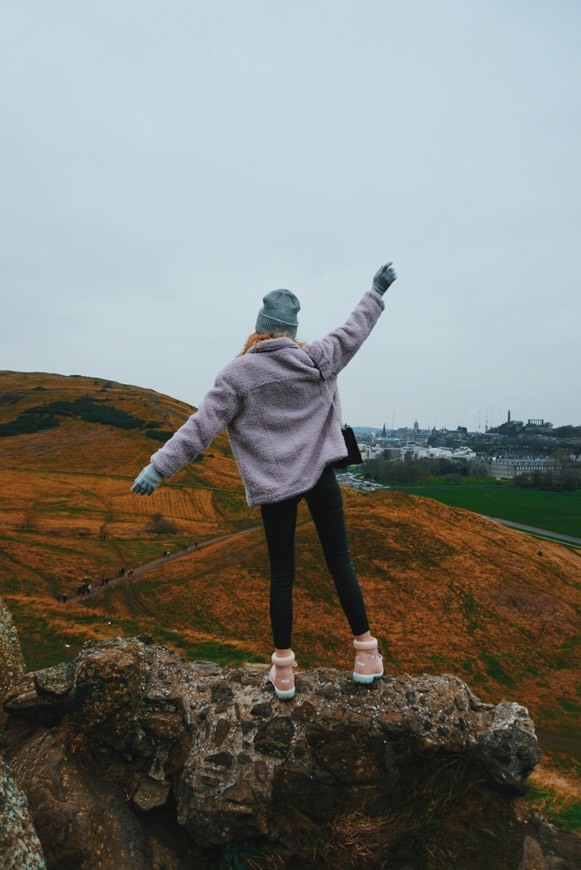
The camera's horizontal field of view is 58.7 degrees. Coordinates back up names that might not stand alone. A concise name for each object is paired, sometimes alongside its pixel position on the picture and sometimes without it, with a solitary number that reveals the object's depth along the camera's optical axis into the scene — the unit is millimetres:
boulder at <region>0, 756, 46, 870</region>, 2676
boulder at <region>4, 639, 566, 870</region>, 3471
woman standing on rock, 3895
